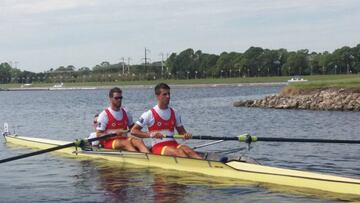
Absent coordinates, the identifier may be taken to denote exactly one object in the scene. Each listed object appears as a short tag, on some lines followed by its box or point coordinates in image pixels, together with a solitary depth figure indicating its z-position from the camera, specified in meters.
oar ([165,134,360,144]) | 13.66
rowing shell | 13.03
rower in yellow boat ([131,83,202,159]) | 15.70
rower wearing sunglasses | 17.61
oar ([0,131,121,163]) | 15.14
